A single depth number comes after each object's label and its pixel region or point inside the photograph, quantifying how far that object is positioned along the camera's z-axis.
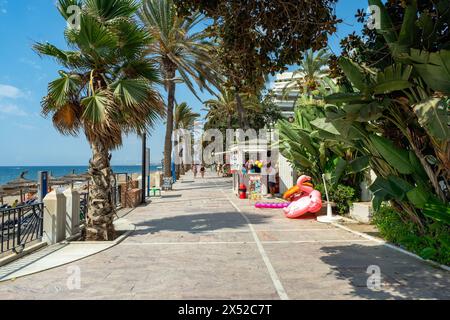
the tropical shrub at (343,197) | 13.20
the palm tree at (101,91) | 8.88
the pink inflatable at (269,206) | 16.25
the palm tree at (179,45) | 24.50
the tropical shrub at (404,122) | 5.83
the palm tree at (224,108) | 36.19
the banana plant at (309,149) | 12.87
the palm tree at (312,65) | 30.26
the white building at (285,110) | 20.34
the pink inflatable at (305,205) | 12.90
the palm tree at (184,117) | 54.92
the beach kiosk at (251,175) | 21.28
